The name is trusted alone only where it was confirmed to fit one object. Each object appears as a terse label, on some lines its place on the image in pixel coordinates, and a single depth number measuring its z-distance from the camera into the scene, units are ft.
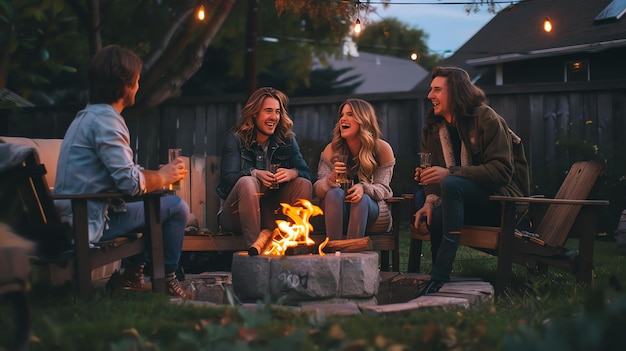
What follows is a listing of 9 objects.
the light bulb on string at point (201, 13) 32.89
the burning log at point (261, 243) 16.10
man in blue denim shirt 15.55
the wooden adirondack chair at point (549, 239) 17.56
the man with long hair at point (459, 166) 18.07
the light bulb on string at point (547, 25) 36.89
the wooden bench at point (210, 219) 19.94
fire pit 15.80
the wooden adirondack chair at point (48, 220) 14.17
